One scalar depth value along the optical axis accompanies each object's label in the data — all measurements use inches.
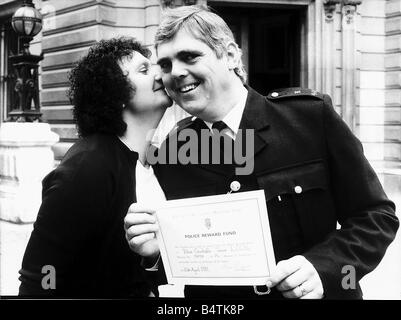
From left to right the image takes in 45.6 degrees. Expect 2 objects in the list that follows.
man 44.8
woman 50.9
